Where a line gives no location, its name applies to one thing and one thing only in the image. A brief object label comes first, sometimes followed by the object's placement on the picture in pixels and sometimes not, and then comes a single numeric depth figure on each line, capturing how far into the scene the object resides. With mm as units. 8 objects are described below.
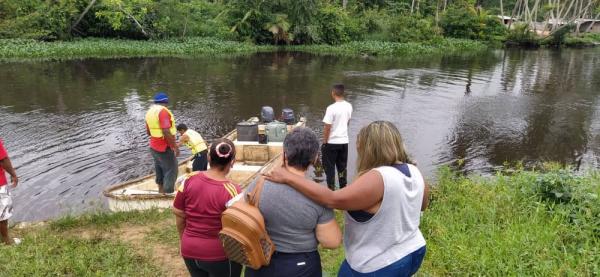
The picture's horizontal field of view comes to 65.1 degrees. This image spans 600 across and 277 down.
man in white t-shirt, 7047
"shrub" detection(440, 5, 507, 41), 41688
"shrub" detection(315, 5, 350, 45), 36312
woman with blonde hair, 2525
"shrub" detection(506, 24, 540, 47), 42125
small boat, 6879
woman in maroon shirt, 3098
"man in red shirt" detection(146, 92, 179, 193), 6531
